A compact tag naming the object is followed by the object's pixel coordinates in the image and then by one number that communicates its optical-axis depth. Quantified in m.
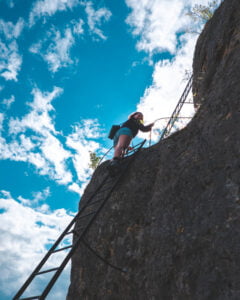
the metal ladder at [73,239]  3.26
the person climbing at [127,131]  5.66
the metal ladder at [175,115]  7.43
